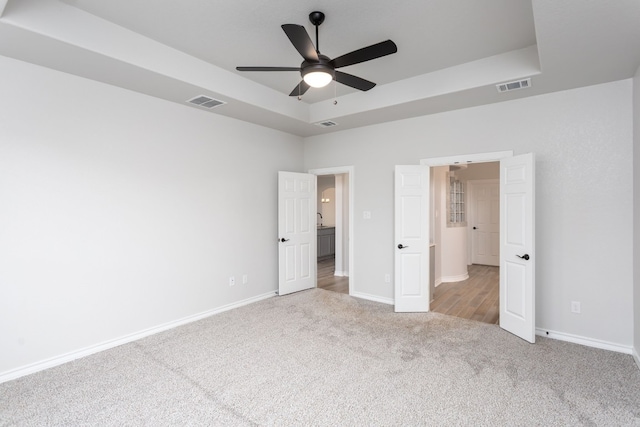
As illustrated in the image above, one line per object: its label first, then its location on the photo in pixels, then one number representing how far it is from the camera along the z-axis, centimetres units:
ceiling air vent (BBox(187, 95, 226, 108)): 379
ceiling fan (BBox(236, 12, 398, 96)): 217
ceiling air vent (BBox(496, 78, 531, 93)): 328
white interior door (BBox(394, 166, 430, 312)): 435
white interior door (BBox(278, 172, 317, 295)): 518
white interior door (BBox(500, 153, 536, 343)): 337
